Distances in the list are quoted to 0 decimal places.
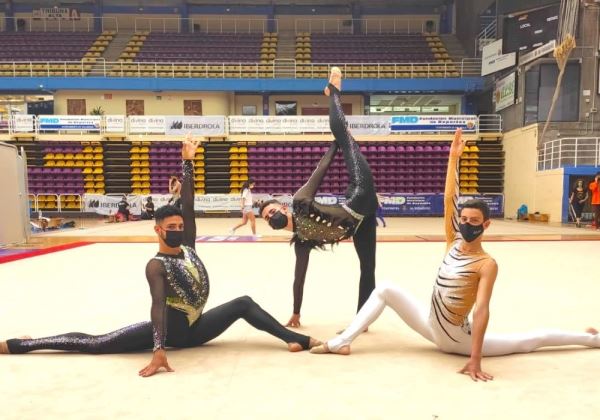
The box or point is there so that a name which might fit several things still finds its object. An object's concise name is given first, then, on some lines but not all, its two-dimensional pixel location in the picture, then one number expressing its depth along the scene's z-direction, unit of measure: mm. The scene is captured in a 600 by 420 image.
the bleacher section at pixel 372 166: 20125
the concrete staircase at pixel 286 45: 26109
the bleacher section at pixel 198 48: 24781
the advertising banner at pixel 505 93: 18406
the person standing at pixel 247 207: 11616
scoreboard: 17266
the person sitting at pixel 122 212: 17600
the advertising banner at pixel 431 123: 19531
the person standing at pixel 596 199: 12898
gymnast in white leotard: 2586
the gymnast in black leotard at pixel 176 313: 2682
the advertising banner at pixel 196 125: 19594
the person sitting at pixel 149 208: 18047
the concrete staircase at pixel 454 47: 25453
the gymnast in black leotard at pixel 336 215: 3439
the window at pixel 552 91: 16953
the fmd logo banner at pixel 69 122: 19500
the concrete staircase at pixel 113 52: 23220
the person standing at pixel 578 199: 14234
